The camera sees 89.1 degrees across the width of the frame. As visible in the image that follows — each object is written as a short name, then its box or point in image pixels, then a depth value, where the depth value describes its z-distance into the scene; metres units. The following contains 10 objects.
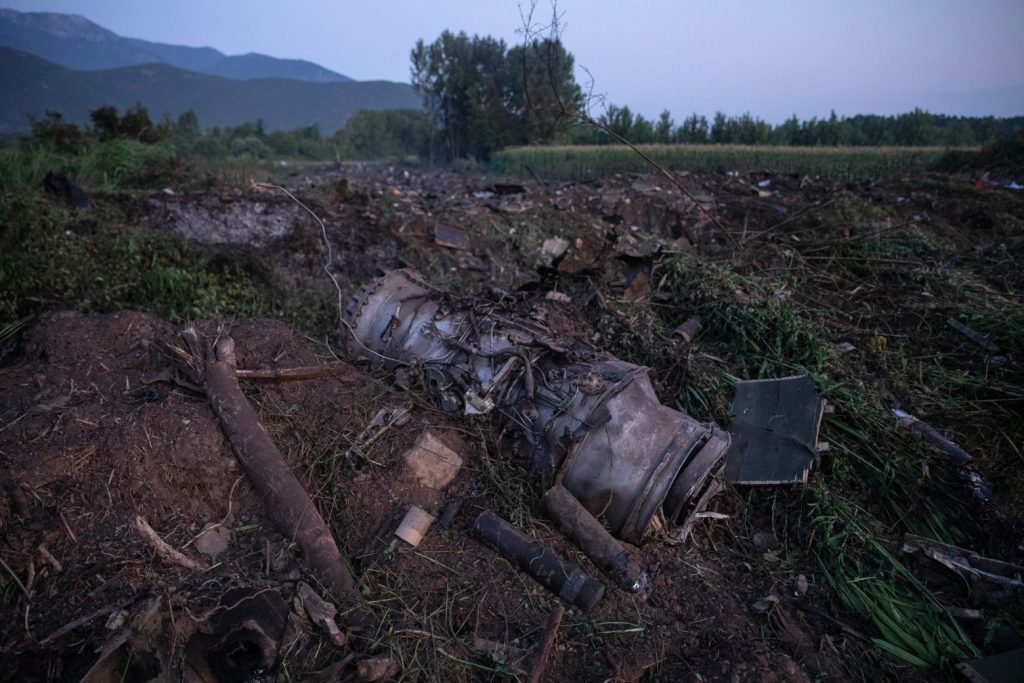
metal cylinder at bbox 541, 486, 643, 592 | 2.70
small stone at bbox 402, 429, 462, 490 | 3.09
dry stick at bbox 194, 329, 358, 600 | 2.57
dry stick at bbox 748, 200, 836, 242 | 6.46
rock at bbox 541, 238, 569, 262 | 6.86
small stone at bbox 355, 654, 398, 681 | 2.16
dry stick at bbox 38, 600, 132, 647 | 2.05
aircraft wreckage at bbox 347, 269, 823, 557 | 2.88
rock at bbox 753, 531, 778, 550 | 3.16
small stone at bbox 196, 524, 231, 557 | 2.55
